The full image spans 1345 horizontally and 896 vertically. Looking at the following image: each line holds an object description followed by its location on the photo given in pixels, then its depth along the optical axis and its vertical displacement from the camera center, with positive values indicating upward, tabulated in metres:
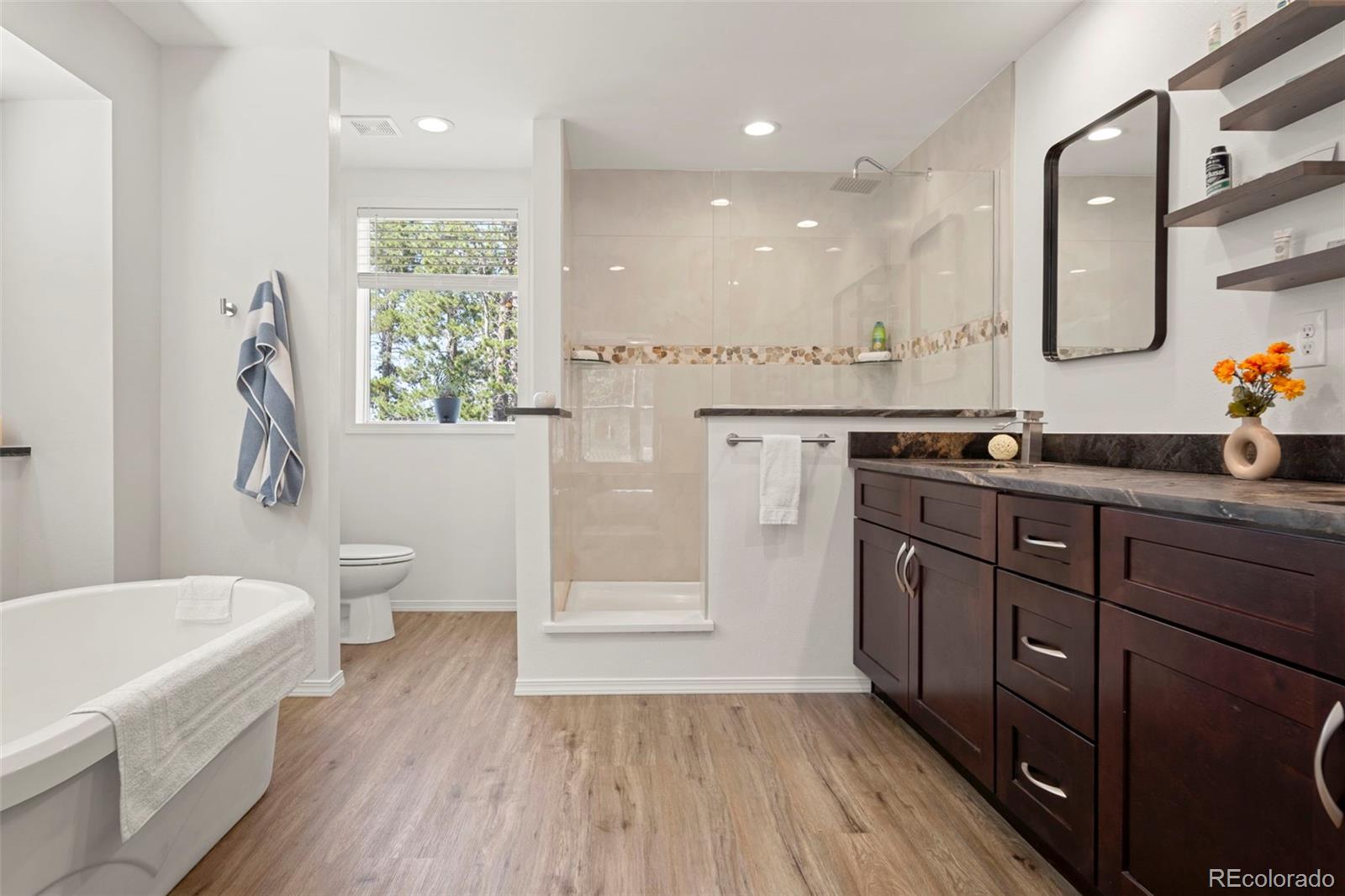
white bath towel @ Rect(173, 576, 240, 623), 2.16 -0.50
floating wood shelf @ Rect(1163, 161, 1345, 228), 1.42 +0.54
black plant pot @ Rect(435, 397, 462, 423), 3.89 +0.17
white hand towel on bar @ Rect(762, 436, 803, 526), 2.59 -0.14
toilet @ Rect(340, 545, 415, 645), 3.20 -0.68
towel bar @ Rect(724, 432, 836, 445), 2.62 +0.00
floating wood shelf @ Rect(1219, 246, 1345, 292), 1.41 +0.35
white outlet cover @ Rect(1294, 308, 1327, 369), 1.50 +0.21
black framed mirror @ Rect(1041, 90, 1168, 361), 1.96 +0.62
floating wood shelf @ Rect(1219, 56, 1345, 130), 1.41 +0.71
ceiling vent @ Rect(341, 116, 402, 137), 3.22 +1.45
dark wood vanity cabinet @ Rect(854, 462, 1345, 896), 0.95 -0.43
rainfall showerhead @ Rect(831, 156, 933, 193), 3.28 +1.19
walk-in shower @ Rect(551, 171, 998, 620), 3.16 +0.58
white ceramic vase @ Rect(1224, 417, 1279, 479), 1.46 -0.03
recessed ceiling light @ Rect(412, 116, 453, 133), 3.21 +1.44
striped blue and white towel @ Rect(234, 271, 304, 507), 2.51 +0.11
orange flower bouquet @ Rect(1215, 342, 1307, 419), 1.46 +0.13
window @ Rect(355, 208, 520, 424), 3.97 +0.72
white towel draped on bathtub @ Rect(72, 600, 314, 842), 1.26 -0.55
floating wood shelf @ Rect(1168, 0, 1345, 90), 1.46 +0.88
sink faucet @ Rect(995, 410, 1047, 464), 2.42 +0.01
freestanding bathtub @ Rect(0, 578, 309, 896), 1.10 -0.64
